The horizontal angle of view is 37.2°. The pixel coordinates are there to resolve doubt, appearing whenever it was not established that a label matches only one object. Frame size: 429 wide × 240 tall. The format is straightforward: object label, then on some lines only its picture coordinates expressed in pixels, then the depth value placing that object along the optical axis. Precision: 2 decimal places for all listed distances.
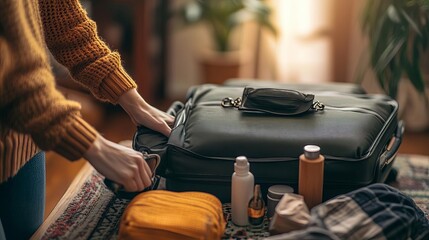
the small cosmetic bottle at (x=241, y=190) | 1.11
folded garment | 1.02
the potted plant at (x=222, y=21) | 3.02
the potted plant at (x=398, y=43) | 1.92
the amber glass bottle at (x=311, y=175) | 1.09
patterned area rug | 1.14
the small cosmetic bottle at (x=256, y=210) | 1.12
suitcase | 1.17
